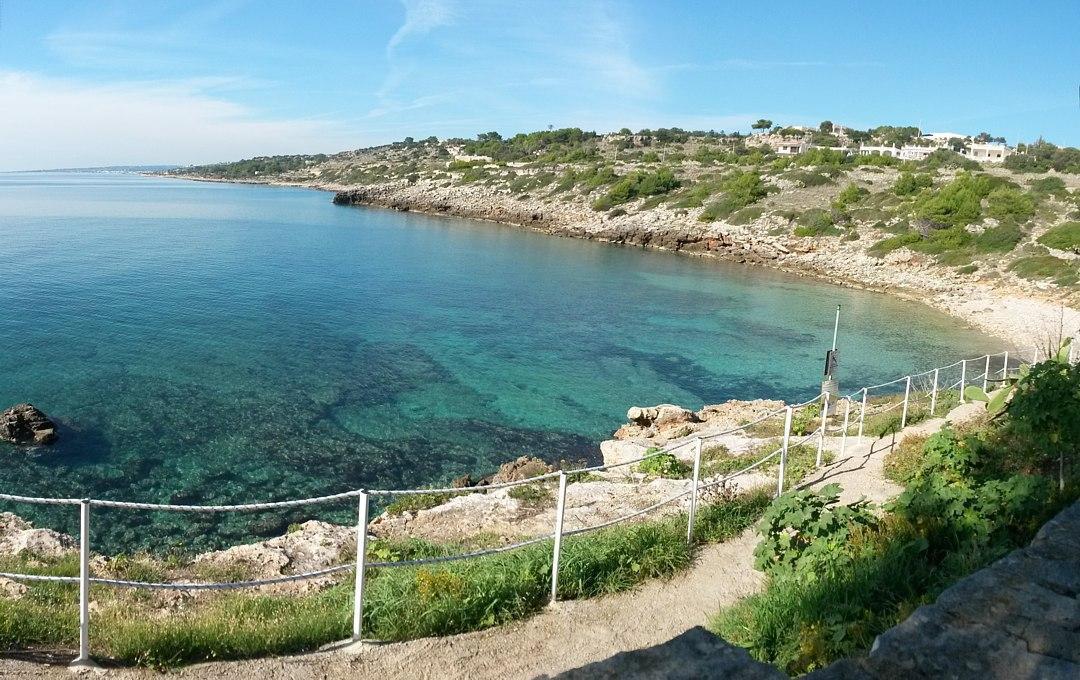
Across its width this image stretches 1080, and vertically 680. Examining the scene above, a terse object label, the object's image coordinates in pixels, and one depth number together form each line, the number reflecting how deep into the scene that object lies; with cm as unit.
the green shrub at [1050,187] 5822
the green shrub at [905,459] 1050
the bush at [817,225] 5972
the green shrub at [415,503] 1281
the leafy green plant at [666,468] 1298
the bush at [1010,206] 5372
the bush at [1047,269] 4047
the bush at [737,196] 6843
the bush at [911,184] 6406
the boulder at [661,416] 2012
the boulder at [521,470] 1565
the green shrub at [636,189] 7881
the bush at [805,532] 709
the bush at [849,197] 6372
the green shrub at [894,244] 5353
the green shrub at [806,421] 1581
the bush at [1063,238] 4581
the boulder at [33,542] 952
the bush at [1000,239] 4965
